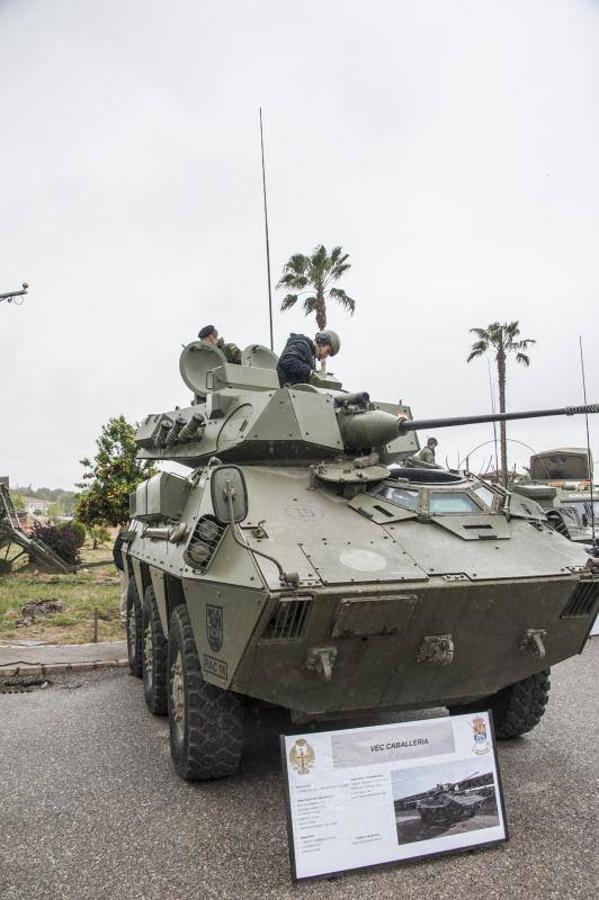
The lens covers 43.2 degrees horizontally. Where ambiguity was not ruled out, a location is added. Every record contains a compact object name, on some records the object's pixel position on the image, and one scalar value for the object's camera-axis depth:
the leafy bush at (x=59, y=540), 18.86
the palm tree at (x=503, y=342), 23.28
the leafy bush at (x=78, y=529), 20.99
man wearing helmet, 6.62
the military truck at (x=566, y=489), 11.71
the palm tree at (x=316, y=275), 20.12
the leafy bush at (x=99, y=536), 25.58
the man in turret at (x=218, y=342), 8.34
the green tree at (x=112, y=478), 18.78
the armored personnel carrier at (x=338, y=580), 4.23
